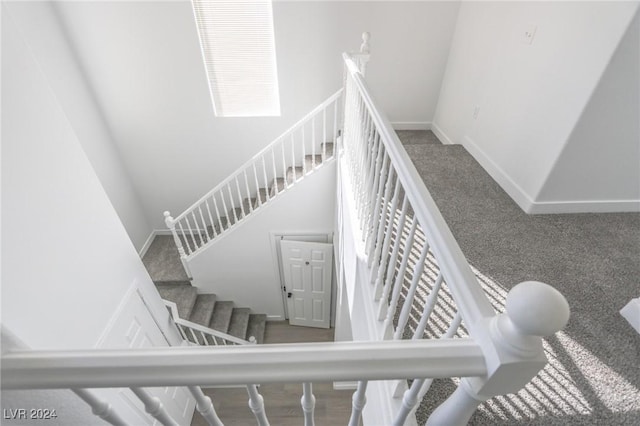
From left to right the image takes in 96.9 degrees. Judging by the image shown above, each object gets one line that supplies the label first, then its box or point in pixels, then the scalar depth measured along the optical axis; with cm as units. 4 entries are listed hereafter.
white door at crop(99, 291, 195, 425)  188
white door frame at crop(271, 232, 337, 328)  368
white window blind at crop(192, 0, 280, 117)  320
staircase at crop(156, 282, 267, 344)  386
